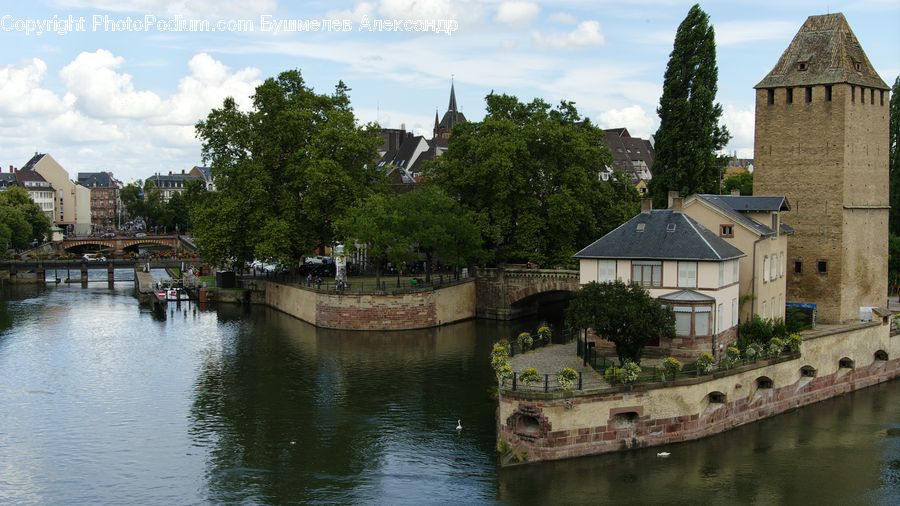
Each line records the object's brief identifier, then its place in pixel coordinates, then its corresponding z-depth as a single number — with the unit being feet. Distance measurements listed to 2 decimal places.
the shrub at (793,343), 141.59
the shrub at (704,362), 123.65
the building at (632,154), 422.00
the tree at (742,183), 279.20
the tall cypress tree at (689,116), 213.46
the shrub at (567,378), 112.68
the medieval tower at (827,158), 170.81
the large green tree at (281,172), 236.84
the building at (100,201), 648.38
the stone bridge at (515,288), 221.05
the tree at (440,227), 218.38
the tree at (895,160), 246.06
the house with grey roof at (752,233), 153.07
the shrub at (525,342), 149.38
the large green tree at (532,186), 224.53
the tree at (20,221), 364.40
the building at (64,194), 551.59
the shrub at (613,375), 117.80
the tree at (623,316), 128.16
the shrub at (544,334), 153.99
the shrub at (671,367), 120.57
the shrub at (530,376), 114.52
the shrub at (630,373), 116.57
